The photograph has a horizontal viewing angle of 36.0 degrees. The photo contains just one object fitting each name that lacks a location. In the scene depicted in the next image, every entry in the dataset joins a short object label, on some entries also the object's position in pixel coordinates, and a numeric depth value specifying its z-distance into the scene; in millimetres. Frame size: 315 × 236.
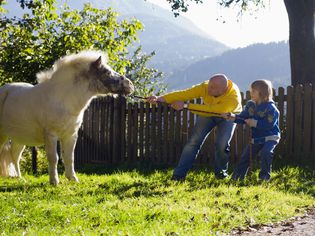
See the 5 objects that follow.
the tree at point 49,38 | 11578
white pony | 7340
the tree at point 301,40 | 12984
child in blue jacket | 7738
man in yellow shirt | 7621
